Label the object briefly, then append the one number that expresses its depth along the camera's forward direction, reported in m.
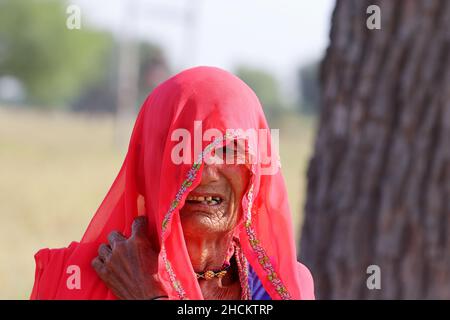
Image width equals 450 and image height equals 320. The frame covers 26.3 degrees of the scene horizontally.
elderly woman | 2.40
